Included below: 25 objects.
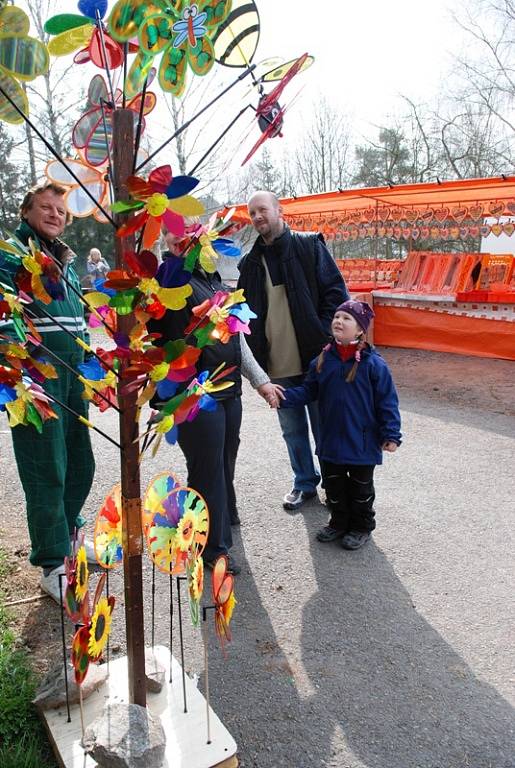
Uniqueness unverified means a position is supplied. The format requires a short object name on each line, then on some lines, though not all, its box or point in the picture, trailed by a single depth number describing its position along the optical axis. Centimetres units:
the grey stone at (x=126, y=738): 149
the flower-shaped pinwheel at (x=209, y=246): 140
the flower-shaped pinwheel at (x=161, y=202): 123
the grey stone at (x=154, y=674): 184
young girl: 286
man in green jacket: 226
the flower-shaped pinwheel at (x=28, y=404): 150
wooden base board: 161
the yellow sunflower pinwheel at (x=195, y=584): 156
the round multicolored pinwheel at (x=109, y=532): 175
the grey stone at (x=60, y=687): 182
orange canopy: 698
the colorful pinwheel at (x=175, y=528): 180
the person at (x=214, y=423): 243
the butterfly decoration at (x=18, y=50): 117
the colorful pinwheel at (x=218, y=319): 151
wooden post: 136
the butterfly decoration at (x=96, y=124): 154
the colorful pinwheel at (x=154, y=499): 182
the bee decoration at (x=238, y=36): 134
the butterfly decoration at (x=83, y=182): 162
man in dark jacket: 318
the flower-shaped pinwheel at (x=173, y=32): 120
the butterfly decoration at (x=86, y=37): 123
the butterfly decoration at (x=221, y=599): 160
